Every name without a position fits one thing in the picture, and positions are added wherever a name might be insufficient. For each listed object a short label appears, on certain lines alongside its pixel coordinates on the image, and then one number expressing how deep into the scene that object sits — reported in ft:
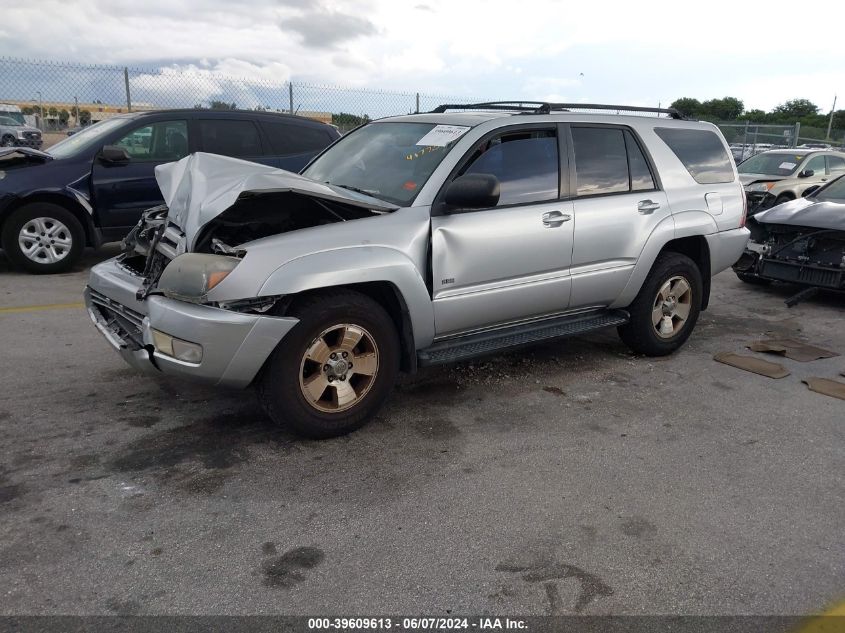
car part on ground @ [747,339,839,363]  18.10
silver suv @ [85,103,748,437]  11.27
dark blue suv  24.23
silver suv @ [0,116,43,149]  77.14
